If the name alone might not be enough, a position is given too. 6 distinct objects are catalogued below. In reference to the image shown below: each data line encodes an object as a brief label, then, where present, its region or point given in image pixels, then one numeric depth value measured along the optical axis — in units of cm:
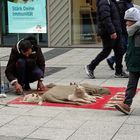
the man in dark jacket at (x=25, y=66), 794
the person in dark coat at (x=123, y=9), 979
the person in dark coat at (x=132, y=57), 643
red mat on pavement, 697
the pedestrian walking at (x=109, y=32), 922
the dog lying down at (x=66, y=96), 726
